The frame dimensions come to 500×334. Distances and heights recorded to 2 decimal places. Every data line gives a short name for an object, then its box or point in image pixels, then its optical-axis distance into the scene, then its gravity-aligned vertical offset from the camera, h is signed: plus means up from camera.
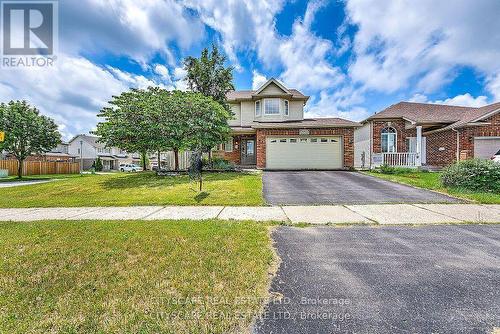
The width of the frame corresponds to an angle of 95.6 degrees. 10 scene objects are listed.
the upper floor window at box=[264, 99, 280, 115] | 20.83 +5.25
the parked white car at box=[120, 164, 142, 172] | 43.97 -0.98
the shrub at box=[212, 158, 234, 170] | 17.72 -0.08
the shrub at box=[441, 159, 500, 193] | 8.84 -0.52
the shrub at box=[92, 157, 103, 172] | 40.29 -0.35
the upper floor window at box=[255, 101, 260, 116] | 21.50 +5.25
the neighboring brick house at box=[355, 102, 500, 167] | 14.98 +2.07
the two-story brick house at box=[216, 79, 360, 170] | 16.95 +1.43
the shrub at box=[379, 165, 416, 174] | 14.82 -0.47
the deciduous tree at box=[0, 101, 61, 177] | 20.19 +3.04
